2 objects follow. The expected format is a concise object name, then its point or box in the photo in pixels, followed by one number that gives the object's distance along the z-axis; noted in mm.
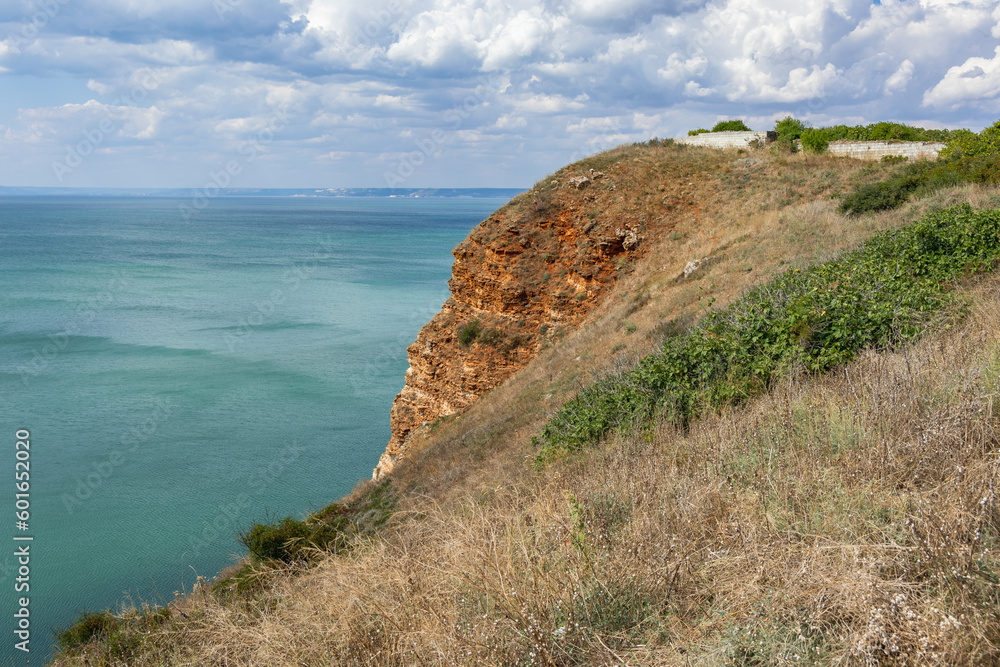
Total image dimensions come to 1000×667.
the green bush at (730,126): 32438
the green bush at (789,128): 28000
